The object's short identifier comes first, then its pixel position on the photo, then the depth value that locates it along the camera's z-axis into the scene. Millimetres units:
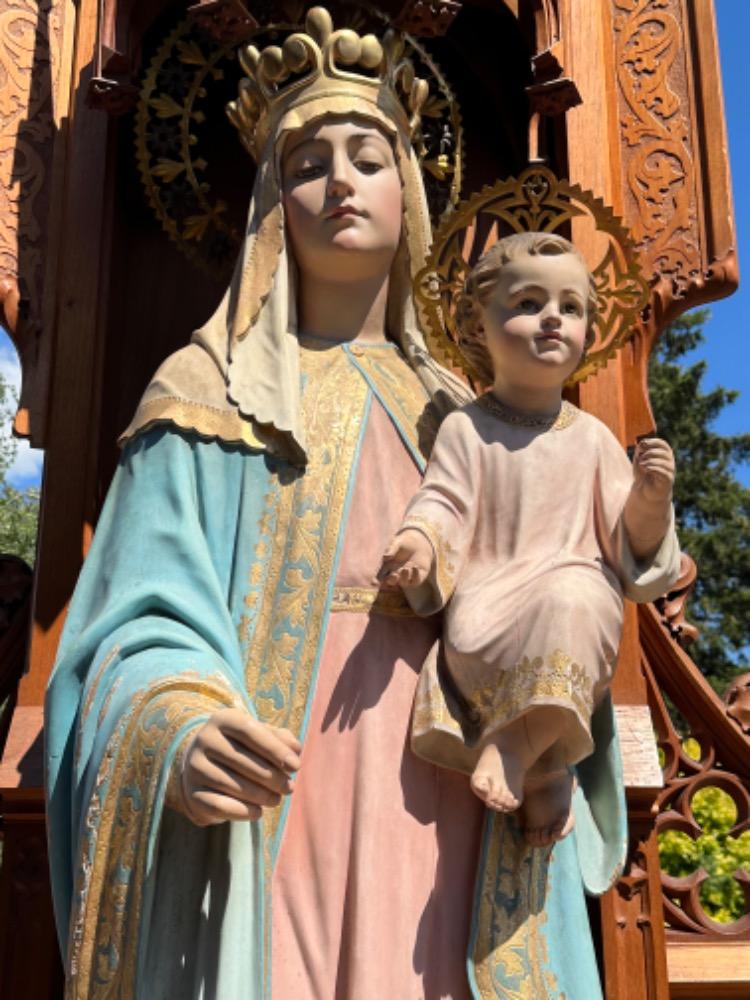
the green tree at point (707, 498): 14234
